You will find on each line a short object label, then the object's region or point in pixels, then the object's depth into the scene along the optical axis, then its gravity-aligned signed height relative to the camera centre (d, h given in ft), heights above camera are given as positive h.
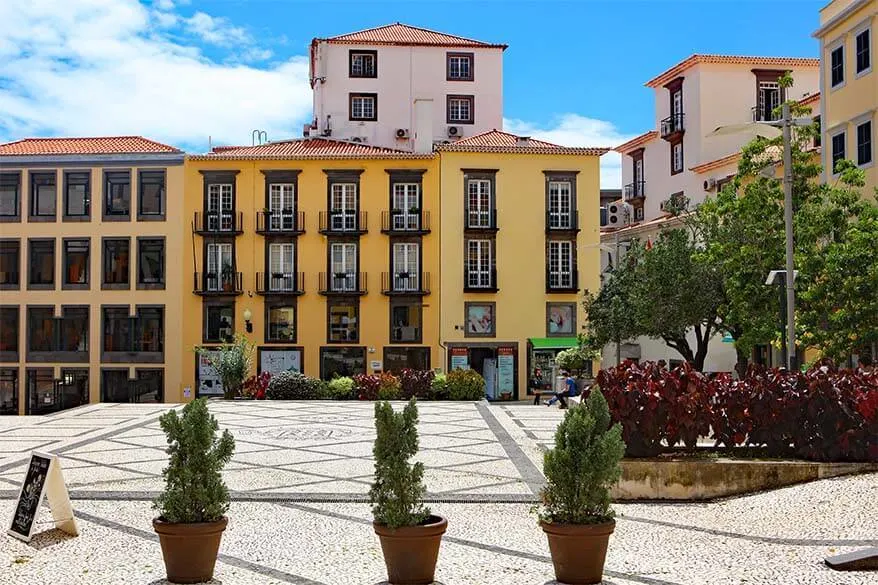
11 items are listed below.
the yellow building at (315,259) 148.56 +11.33
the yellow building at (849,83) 98.17 +25.38
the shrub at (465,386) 108.88 -5.49
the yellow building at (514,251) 148.77 +12.41
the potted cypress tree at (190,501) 27.73 -4.52
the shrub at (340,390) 109.19 -5.85
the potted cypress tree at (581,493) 27.63 -4.36
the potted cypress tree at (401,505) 27.40 -4.60
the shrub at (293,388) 109.09 -5.64
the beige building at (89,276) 148.25 +9.00
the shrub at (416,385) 111.04 -5.46
